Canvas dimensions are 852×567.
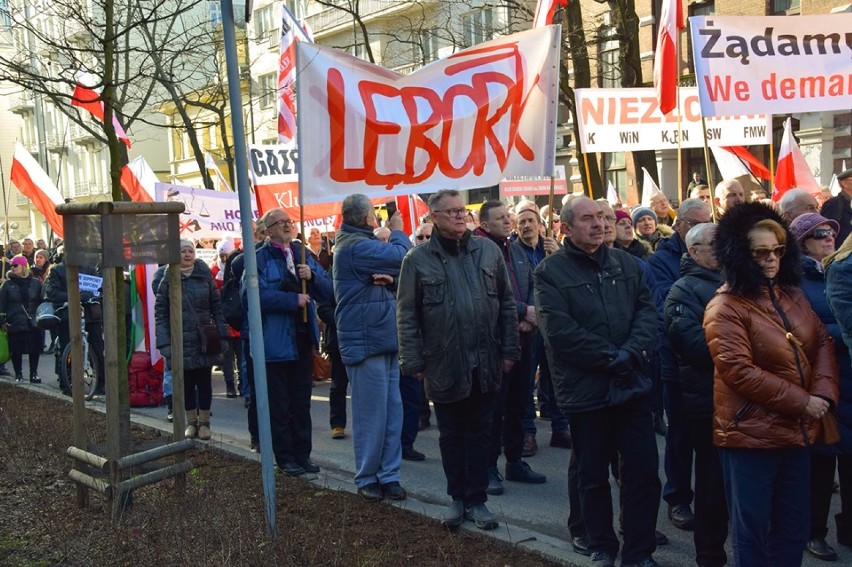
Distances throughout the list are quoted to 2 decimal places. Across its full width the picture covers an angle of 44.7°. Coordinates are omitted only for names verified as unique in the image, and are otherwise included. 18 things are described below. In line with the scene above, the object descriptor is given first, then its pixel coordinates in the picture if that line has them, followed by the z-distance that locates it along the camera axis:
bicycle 13.26
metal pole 5.35
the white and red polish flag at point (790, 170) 13.48
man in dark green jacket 6.21
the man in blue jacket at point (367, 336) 7.13
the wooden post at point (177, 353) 6.91
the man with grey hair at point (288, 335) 7.89
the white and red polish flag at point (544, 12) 8.97
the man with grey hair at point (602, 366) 5.36
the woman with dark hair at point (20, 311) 15.22
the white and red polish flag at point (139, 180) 14.87
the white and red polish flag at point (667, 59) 11.20
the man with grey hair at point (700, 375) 5.45
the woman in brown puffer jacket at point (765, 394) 4.60
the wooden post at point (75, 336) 6.82
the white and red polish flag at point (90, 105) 10.96
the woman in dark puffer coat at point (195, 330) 9.87
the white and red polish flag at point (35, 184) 13.19
